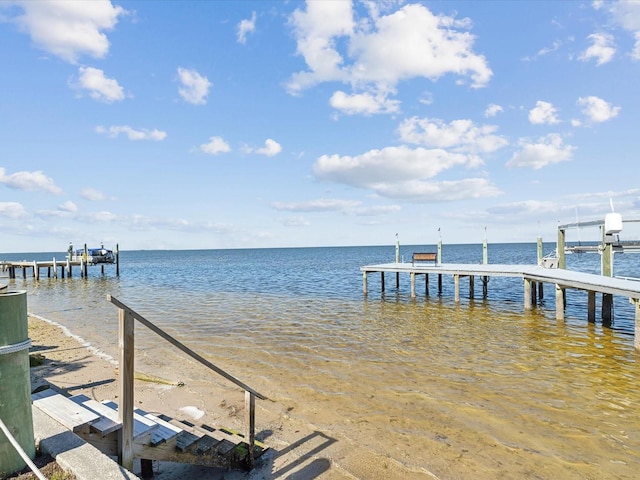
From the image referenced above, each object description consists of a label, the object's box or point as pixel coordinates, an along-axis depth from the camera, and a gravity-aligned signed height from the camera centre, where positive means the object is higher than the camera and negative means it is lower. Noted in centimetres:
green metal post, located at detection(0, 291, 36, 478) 293 -100
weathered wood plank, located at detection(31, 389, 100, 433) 363 -162
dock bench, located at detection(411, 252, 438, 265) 2392 -83
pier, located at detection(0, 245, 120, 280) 3910 -165
